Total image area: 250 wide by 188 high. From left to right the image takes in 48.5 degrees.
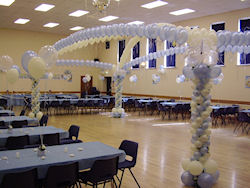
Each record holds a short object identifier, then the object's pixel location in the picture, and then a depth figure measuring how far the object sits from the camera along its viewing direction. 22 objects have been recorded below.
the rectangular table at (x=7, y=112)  9.00
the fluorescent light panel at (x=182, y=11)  13.54
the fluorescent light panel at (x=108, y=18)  15.11
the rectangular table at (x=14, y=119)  7.38
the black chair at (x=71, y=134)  5.90
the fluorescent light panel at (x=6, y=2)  12.77
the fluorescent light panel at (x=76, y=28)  18.47
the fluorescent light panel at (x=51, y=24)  17.74
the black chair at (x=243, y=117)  9.44
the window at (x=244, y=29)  12.93
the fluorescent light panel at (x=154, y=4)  12.24
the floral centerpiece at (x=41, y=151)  4.07
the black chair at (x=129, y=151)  4.45
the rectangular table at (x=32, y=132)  5.53
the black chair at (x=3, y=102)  15.44
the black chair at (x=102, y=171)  3.74
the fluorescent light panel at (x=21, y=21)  16.58
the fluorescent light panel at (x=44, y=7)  13.28
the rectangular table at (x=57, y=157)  3.57
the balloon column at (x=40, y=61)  5.07
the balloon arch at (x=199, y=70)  4.87
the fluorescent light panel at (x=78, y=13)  14.24
